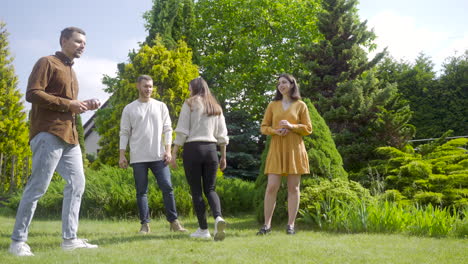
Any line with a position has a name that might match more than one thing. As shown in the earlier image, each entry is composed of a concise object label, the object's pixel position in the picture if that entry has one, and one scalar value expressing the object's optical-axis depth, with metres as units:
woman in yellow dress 5.11
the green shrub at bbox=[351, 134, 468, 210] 6.54
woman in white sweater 4.64
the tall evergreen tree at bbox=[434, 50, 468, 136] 17.58
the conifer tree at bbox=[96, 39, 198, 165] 12.16
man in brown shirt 3.67
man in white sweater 5.19
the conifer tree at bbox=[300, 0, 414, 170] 10.41
